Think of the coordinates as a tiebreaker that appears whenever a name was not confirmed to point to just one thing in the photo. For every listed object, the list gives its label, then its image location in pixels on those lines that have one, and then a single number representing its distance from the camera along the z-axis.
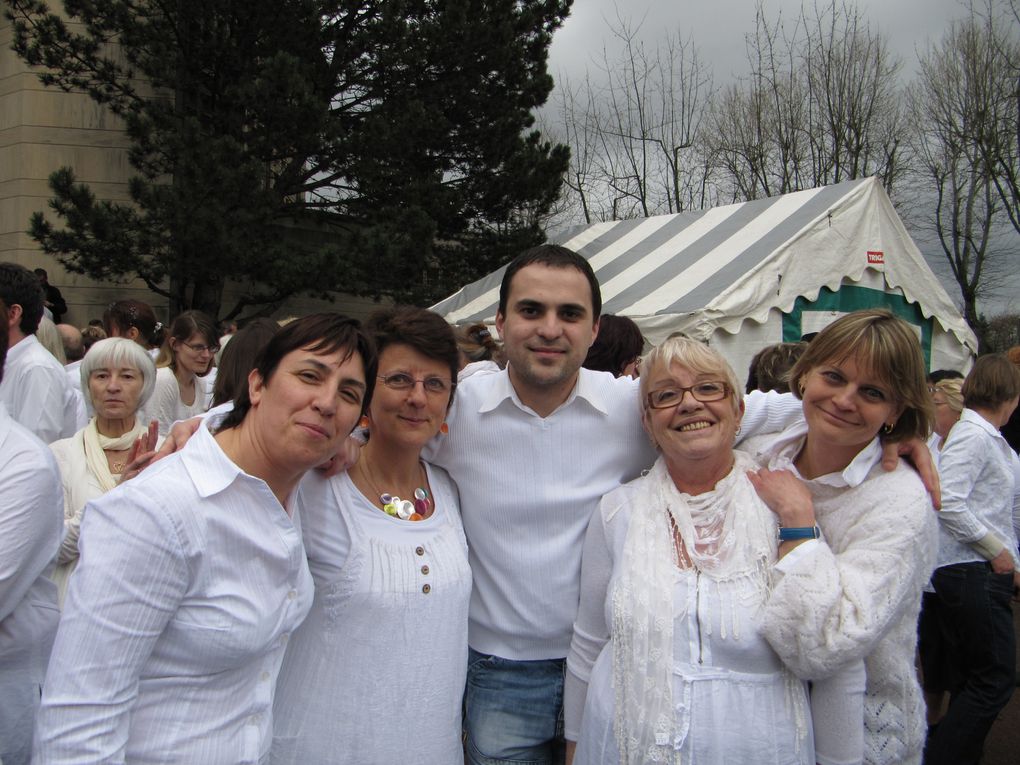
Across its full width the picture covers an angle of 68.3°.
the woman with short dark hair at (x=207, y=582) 1.33
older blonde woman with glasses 1.82
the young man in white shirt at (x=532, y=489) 2.22
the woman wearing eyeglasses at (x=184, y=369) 4.75
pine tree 10.47
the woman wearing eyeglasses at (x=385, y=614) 1.79
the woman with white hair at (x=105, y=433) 2.87
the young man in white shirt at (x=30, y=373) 3.32
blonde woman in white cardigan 1.75
